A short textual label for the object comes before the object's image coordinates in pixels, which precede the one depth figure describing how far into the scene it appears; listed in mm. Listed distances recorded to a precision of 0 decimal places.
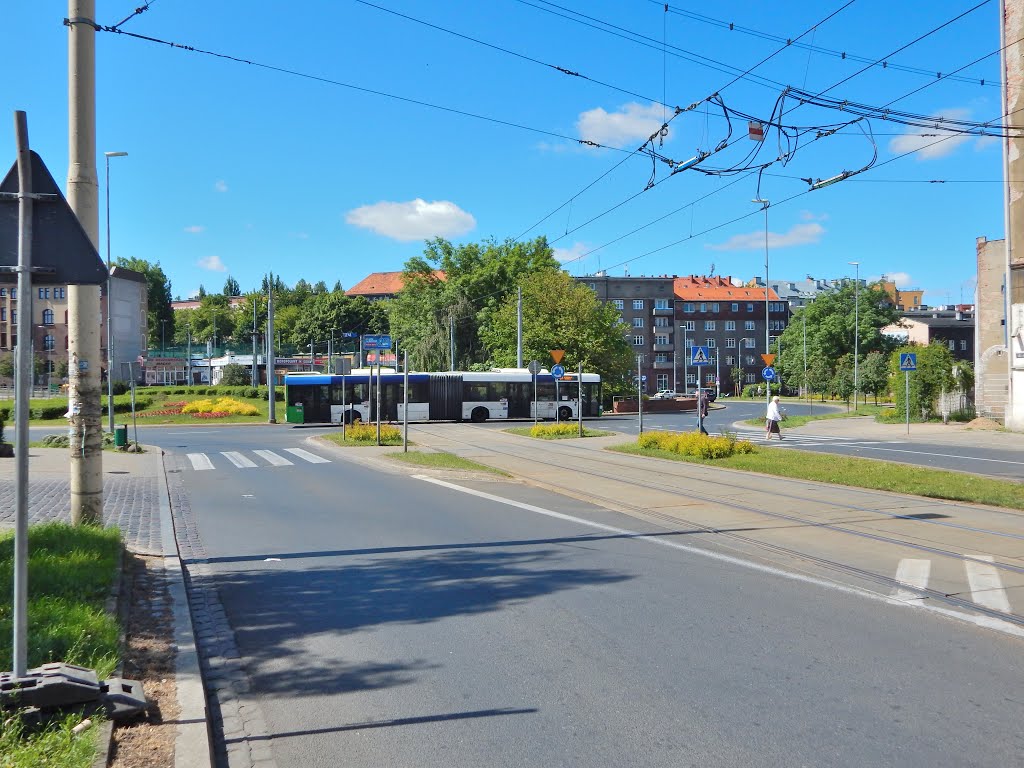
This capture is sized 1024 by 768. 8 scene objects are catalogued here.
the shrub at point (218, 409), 46375
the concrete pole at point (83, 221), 7945
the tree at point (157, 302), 112188
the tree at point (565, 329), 55094
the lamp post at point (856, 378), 60691
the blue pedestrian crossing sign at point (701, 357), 22891
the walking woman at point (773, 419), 28562
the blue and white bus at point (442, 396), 39844
